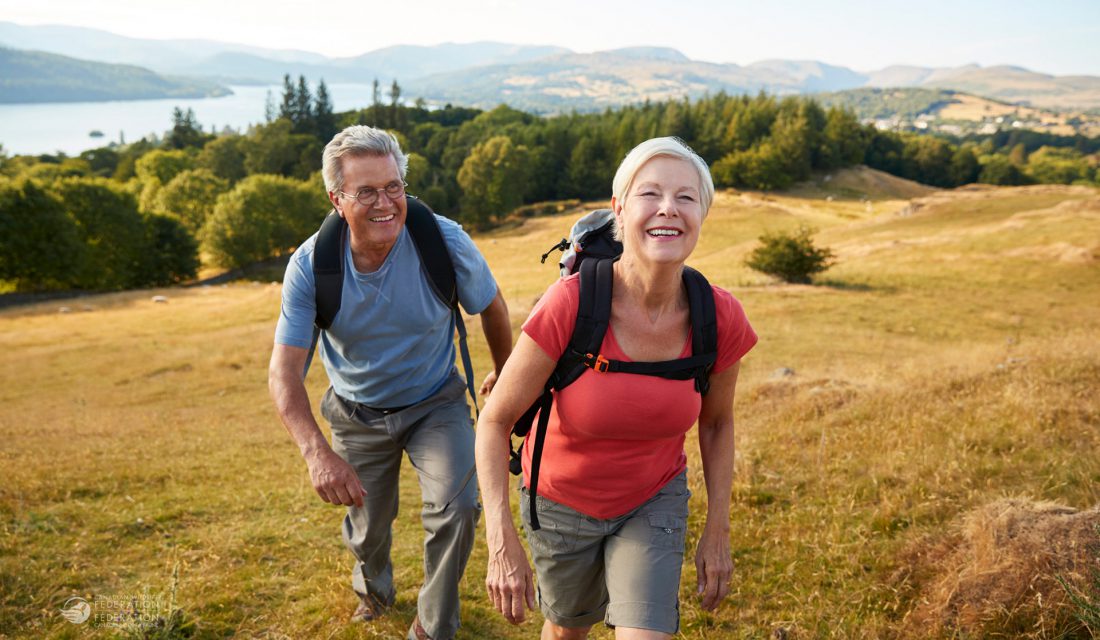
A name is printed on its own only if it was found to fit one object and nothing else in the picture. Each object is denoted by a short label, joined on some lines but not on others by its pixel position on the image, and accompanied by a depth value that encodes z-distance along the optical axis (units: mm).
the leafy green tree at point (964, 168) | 108562
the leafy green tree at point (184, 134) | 114750
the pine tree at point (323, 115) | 117625
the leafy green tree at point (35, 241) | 47281
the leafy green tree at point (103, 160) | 105812
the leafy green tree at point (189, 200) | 72312
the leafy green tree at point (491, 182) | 80500
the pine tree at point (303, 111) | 115875
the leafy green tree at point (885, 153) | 108562
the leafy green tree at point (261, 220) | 62500
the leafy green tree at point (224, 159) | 98375
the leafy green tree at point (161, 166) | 90562
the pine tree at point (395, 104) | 109000
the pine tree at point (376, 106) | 108025
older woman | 2668
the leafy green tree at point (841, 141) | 98750
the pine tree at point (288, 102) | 116375
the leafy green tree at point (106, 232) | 53000
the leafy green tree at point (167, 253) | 57656
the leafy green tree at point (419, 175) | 80200
